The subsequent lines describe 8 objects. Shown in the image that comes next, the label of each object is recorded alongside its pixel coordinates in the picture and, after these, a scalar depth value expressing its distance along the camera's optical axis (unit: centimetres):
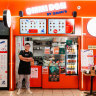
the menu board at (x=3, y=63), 468
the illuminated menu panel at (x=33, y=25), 468
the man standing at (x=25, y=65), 429
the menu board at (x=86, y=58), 456
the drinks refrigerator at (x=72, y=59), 490
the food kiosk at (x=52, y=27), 465
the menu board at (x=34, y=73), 482
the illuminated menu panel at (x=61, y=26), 467
